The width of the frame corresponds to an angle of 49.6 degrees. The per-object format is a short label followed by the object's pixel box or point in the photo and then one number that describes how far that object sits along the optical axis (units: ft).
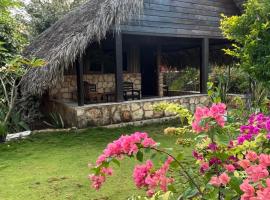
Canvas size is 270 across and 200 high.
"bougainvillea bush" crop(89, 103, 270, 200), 5.29
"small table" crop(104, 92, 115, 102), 34.18
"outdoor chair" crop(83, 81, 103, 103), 32.45
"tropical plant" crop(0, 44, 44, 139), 20.58
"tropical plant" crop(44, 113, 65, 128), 26.94
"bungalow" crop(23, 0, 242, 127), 24.64
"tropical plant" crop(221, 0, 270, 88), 13.98
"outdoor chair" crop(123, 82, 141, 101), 33.20
